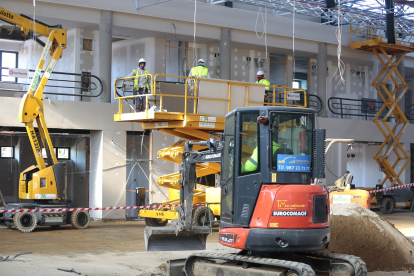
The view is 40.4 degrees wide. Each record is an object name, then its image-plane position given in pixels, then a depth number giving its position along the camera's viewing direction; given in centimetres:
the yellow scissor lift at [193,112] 1519
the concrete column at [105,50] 1955
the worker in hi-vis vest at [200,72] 1603
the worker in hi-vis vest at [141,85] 1594
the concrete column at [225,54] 2230
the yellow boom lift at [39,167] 1570
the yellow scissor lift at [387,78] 2494
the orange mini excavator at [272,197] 809
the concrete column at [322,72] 2508
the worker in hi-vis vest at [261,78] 1809
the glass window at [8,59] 2427
